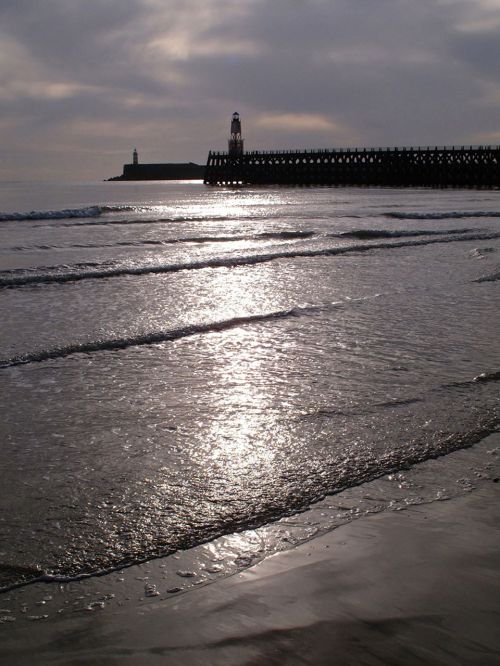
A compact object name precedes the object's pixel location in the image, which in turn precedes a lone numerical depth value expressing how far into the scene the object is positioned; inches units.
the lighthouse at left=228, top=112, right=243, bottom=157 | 3006.9
